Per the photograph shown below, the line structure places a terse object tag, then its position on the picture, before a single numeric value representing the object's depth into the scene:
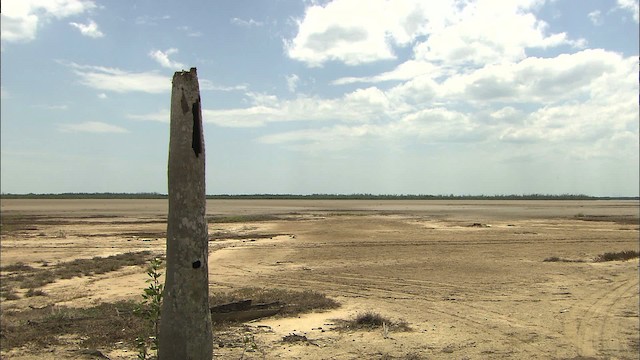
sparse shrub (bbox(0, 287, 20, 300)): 12.91
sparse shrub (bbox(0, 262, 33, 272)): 17.33
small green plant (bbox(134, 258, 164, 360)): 5.26
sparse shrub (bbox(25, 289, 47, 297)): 13.18
